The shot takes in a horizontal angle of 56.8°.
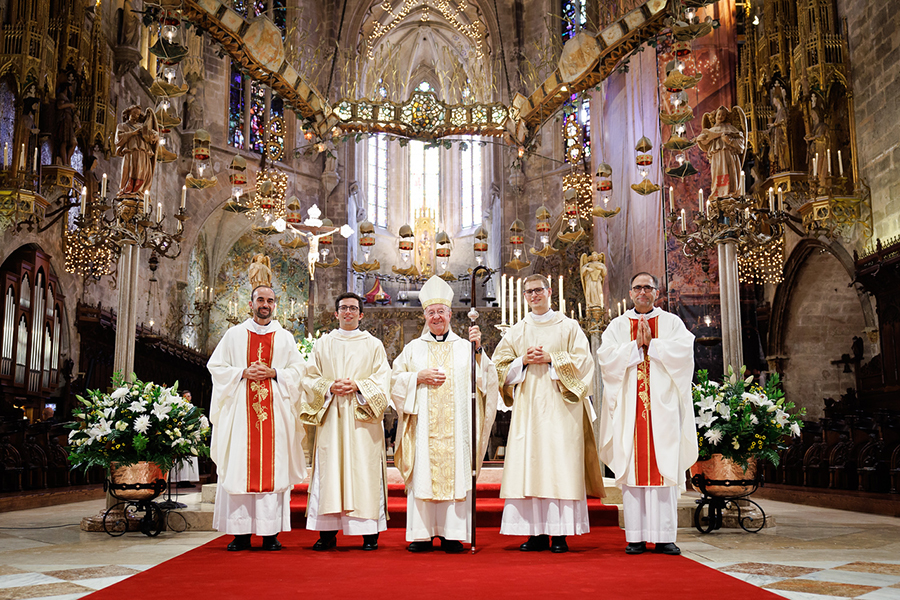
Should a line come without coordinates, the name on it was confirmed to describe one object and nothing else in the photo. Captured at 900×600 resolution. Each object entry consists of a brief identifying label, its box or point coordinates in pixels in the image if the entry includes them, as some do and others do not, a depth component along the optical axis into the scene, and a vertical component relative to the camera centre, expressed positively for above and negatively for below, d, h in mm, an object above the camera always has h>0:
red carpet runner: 3752 -774
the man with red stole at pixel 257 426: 5590 -11
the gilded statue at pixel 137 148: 7898 +2692
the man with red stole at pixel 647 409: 5348 +85
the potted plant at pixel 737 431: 6367 -76
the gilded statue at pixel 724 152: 8180 +2643
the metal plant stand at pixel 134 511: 6359 -670
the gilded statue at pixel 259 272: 9016 +1647
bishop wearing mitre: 5426 +20
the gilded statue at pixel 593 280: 12641 +2157
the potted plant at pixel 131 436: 6367 -81
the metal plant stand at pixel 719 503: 6348 -627
